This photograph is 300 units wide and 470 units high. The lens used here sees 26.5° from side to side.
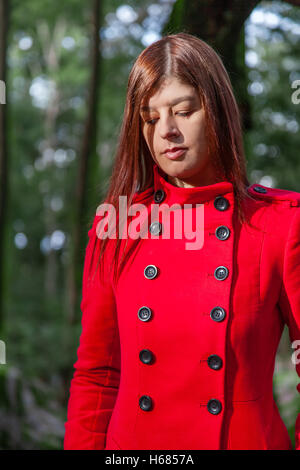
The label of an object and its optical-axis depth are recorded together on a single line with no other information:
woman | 1.78
